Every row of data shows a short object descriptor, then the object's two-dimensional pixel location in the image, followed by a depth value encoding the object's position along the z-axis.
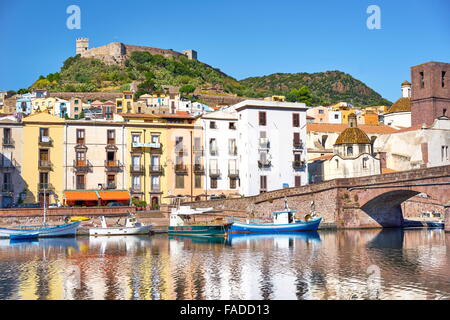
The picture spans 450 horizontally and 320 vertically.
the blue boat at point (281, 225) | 59.69
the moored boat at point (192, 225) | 57.59
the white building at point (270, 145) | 72.19
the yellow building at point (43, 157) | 66.94
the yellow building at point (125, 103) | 115.11
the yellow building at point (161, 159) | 70.44
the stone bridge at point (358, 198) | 51.16
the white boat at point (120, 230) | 58.47
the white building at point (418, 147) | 78.38
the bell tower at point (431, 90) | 86.88
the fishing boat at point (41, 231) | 56.16
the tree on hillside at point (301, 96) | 156.62
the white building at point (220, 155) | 72.69
